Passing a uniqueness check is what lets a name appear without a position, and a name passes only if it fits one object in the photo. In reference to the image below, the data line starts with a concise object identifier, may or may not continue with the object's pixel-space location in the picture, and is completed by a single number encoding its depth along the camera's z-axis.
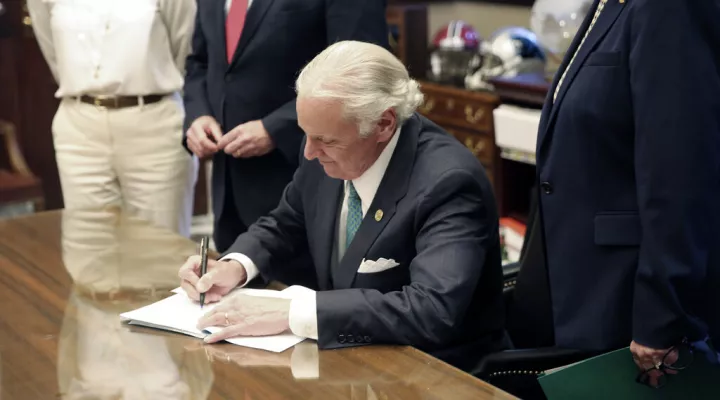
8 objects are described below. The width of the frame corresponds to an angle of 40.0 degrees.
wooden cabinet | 4.31
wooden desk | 1.68
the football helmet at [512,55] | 4.30
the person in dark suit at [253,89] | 2.75
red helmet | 4.54
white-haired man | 1.88
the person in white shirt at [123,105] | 3.07
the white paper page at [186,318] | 1.86
